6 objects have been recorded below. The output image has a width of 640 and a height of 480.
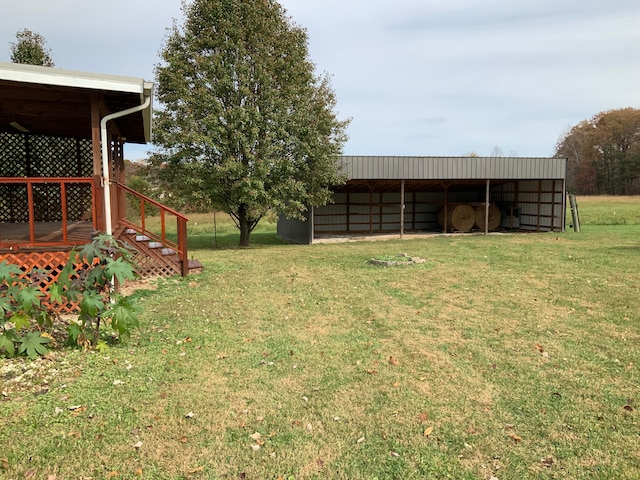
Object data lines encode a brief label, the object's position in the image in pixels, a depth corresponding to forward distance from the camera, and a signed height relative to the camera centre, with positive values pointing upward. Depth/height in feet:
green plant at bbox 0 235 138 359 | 14.17 -3.40
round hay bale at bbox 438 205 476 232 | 71.82 -2.59
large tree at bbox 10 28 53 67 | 63.62 +22.38
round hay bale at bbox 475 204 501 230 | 73.26 -2.34
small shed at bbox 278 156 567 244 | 62.59 +0.74
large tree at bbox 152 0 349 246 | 48.85 +10.34
